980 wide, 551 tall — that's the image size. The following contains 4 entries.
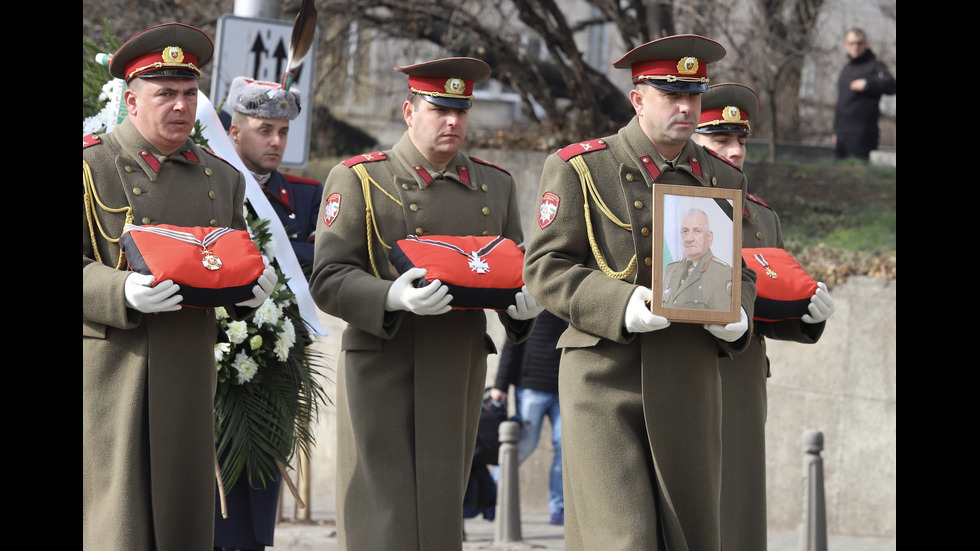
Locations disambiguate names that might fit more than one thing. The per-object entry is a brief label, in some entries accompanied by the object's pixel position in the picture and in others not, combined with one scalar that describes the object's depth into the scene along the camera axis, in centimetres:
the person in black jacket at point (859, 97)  2567
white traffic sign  1784
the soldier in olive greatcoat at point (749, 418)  1223
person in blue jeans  2008
